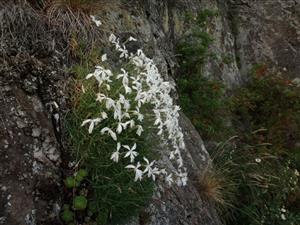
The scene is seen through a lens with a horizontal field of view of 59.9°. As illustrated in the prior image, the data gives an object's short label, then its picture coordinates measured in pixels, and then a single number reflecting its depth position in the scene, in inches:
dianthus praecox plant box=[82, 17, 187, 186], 62.8
